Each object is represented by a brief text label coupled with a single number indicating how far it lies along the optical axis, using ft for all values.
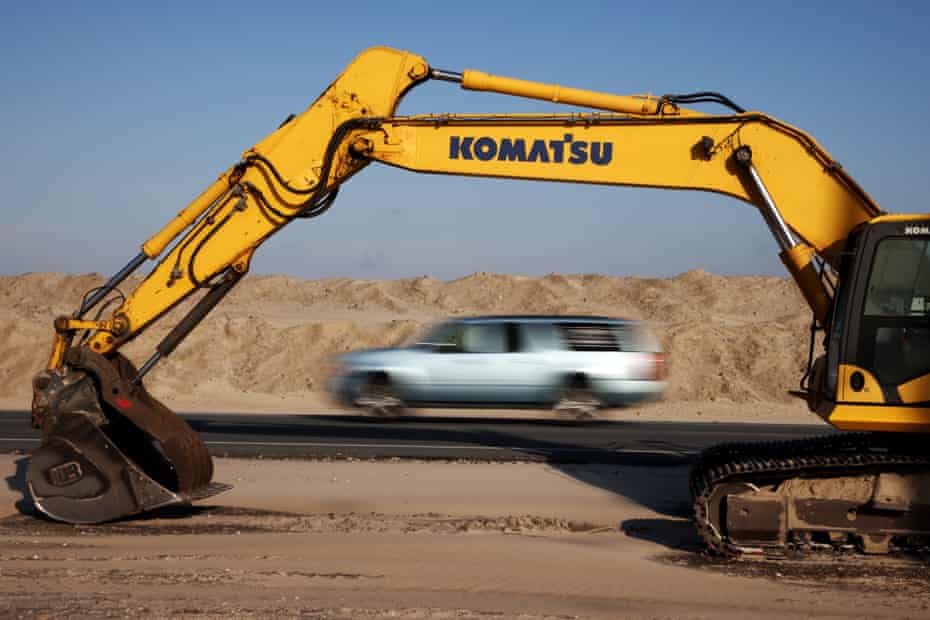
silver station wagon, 68.64
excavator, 29.96
